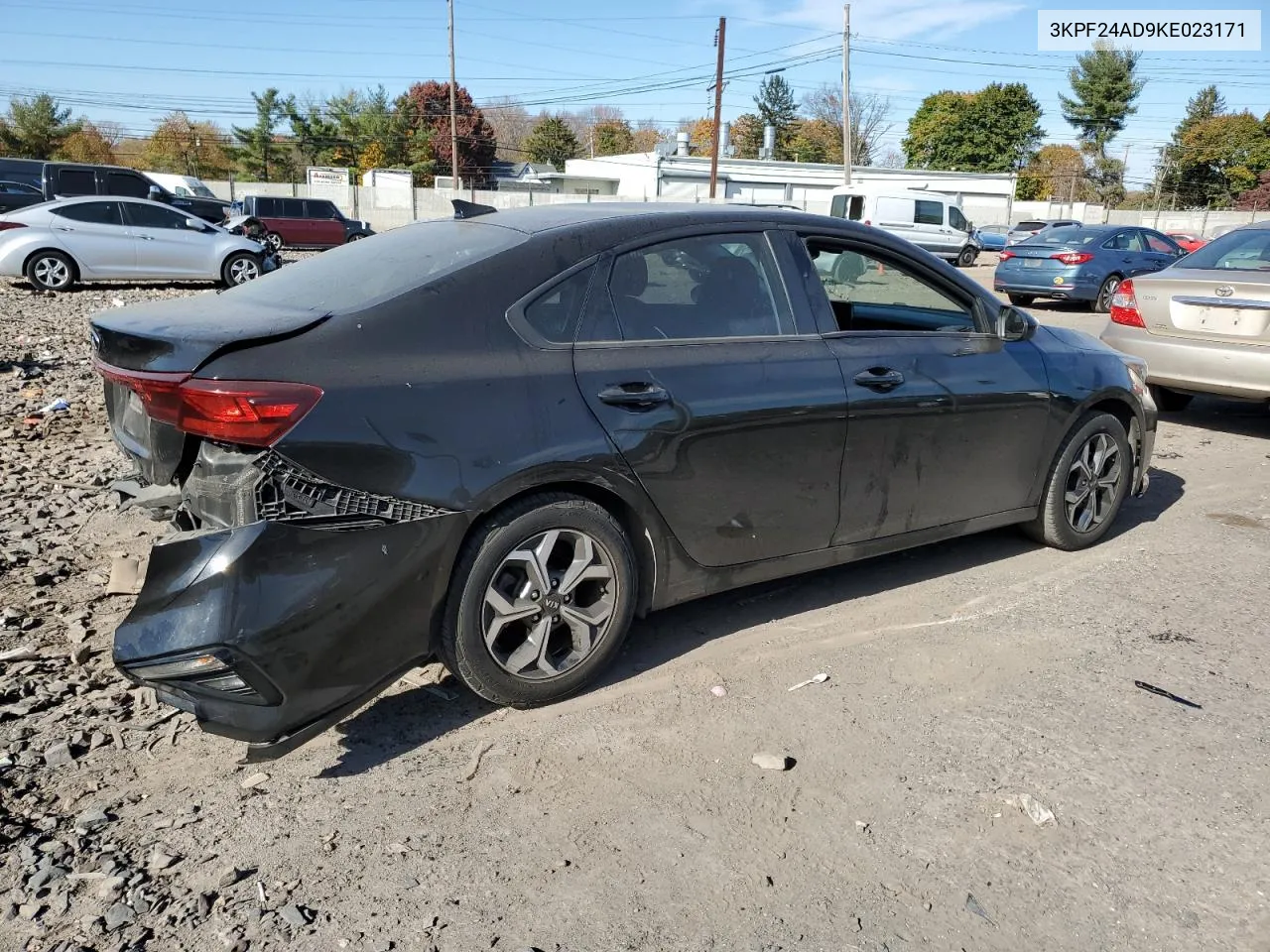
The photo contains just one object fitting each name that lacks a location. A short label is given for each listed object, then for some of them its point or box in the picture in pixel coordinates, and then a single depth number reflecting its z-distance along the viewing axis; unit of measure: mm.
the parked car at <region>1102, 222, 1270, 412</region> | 7098
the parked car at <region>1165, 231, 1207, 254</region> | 24388
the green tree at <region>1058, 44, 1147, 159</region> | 69688
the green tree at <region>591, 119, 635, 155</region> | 100812
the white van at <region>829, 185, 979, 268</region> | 28578
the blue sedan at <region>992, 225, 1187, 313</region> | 16734
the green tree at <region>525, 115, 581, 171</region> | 84875
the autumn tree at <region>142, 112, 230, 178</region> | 70750
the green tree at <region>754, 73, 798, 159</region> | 93312
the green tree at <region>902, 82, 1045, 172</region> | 72375
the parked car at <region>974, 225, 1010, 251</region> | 43188
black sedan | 2797
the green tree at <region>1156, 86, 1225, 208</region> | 66125
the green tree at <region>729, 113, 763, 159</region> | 94625
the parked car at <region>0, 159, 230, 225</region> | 21375
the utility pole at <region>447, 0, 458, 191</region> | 50250
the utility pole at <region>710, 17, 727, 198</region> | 38844
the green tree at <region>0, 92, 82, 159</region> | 60438
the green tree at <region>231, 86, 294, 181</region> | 72250
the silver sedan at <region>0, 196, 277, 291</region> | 15758
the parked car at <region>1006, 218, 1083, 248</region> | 41050
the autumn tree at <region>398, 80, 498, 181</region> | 77188
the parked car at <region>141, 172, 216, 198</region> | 44094
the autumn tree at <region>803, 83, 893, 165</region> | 86312
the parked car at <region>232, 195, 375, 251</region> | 29986
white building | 55594
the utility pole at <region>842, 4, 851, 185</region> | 39062
